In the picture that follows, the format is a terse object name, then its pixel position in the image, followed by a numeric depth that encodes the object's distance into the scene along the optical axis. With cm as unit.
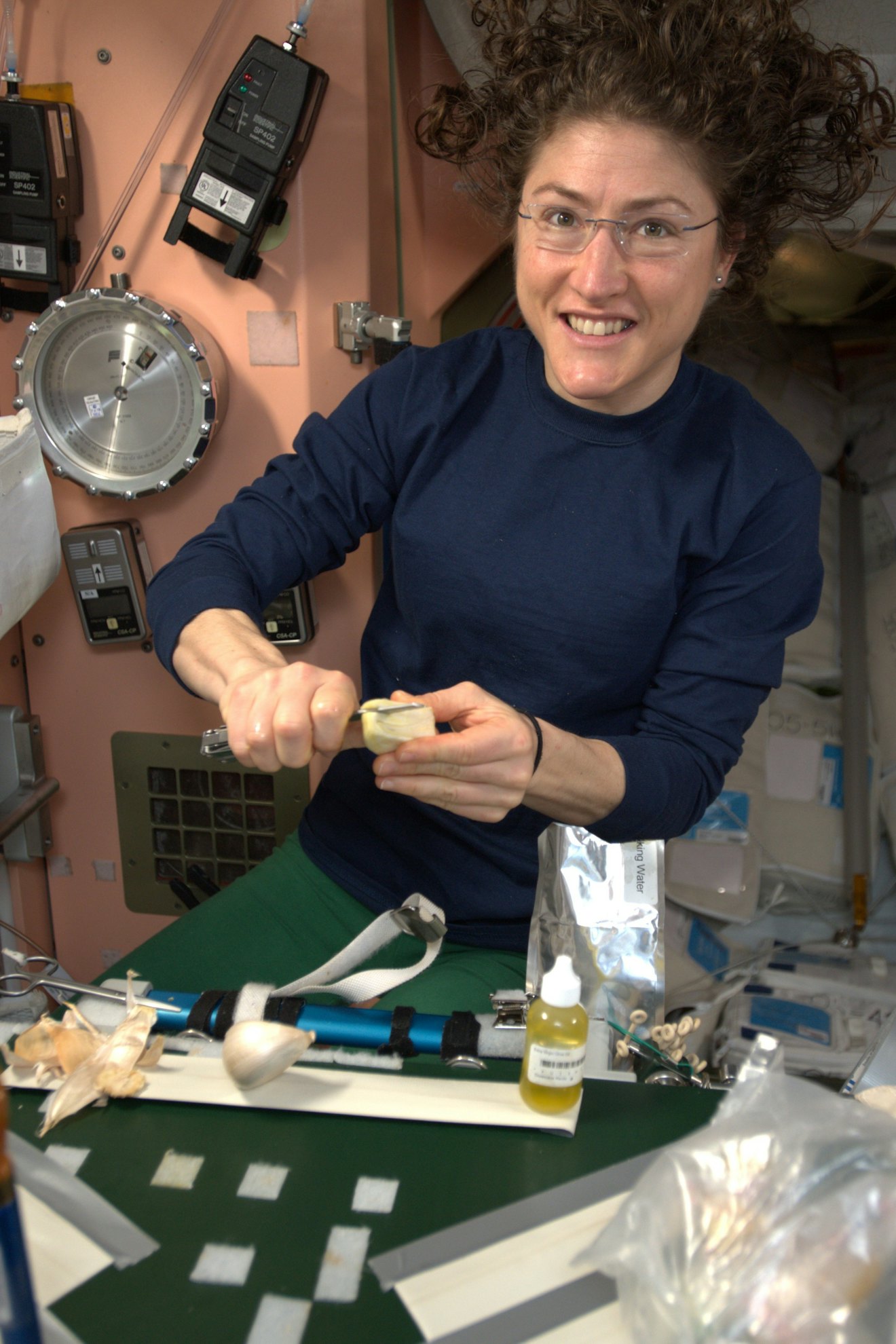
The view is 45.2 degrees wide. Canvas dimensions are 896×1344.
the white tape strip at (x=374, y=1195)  71
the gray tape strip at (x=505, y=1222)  67
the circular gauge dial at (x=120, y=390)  151
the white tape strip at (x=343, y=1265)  65
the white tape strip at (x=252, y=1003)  90
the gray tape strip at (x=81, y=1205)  68
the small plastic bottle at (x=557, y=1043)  76
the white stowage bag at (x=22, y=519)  134
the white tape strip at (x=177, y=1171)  73
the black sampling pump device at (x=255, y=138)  143
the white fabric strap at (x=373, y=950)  98
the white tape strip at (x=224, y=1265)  66
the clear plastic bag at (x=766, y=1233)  57
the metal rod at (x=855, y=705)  221
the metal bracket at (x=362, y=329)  150
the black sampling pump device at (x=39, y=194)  146
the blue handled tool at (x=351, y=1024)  89
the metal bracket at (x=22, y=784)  176
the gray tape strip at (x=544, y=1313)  63
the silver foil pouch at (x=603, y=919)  105
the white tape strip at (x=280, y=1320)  62
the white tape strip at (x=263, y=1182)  72
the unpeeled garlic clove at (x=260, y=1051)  79
